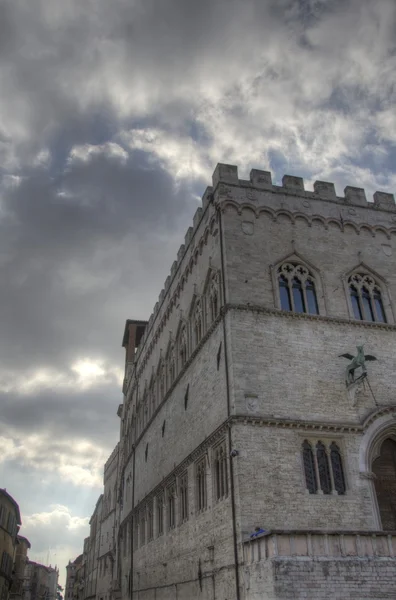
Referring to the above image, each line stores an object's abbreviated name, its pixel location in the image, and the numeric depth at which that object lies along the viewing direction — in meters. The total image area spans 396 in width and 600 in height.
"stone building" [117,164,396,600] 14.12
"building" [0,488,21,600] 42.31
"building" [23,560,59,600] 77.94
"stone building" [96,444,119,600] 38.34
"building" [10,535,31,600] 59.19
